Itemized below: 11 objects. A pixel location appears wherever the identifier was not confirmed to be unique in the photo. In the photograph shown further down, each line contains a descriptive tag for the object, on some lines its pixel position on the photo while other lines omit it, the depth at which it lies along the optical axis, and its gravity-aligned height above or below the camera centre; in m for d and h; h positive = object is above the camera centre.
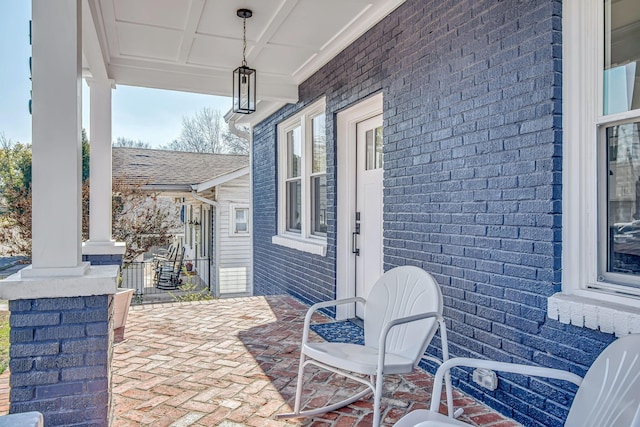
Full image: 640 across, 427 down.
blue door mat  4.11 -1.16
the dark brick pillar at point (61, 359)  2.09 -0.69
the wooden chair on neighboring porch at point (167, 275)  11.27 -1.61
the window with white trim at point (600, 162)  2.05 +0.24
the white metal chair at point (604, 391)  1.40 -0.60
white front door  4.35 +0.06
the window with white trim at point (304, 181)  5.45 +0.41
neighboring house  10.17 +0.34
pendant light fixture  4.11 +1.12
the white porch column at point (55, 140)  2.20 +0.36
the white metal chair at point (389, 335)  2.25 -0.69
